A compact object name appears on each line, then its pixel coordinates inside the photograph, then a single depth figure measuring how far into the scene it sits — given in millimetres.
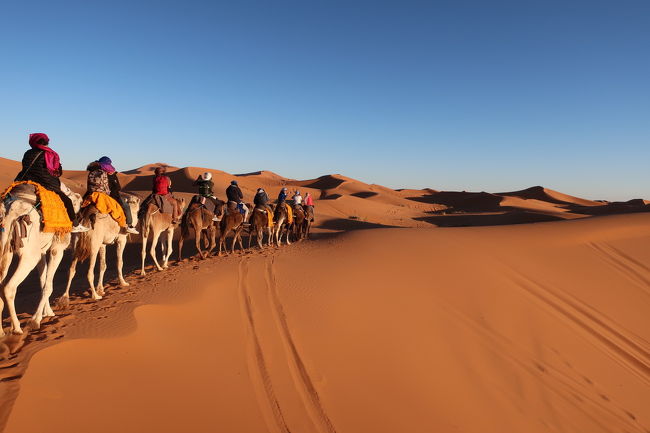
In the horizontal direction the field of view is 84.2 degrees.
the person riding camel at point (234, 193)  12102
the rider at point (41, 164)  5379
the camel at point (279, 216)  13828
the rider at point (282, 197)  14289
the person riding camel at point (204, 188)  10906
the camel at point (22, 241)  4777
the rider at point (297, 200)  15396
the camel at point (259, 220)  12711
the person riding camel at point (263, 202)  12812
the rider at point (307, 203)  15938
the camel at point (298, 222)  15227
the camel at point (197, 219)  10664
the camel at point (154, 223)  9422
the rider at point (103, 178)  6969
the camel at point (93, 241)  6727
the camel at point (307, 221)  15930
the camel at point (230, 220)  11797
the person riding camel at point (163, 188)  9680
